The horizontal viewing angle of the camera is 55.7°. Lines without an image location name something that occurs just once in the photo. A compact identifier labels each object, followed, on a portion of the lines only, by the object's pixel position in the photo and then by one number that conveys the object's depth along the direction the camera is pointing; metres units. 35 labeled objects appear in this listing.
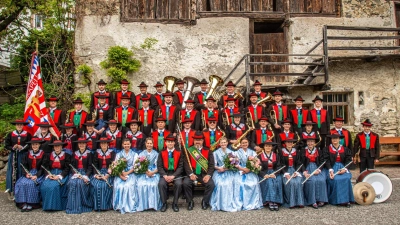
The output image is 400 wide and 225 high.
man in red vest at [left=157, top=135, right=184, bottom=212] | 7.65
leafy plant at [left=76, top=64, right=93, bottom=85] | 12.64
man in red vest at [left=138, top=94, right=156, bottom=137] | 9.44
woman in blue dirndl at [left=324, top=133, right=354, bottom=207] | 7.64
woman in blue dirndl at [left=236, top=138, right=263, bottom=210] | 7.59
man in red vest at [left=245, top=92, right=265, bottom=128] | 9.67
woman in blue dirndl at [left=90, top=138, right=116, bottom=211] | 7.50
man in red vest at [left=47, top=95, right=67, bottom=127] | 9.52
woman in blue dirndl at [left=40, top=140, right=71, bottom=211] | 7.41
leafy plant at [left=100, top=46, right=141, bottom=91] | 12.57
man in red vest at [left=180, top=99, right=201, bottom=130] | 9.36
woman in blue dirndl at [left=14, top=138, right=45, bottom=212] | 7.50
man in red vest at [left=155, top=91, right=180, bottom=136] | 9.44
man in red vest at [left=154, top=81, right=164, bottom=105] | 10.28
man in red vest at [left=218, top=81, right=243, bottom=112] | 9.92
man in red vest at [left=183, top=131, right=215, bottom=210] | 7.64
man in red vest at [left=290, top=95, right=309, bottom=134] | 9.76
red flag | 9.00
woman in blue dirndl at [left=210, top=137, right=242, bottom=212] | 7.52
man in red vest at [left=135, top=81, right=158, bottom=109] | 10.08
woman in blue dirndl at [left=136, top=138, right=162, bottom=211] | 7.48
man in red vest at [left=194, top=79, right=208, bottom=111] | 10.06
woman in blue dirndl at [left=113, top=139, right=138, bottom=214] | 7.42
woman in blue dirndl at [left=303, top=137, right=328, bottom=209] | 7.64
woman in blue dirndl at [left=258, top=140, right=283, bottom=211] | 7.52
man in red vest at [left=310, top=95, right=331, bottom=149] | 9.76
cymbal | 7.64
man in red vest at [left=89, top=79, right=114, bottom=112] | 9.81
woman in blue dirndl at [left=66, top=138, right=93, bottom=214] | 7.39
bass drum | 7.81
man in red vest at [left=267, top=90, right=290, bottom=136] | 9.78
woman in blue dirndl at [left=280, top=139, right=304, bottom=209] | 7.54
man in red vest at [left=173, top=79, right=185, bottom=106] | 10.20
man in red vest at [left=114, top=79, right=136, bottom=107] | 10.11
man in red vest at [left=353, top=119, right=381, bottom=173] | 9.00
